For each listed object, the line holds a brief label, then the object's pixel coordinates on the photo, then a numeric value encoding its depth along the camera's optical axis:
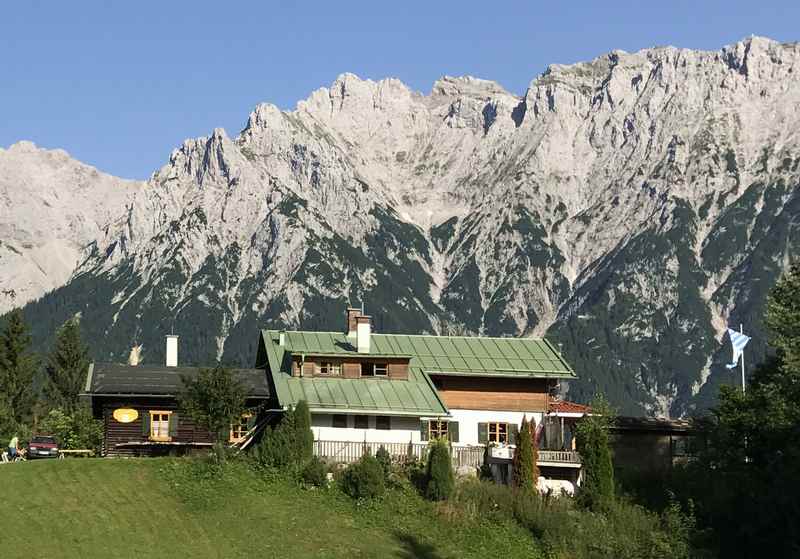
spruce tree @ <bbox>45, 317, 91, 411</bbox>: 127.00
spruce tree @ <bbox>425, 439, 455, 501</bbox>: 60.41
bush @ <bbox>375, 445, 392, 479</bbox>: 61.84
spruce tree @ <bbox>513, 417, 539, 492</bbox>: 62.78
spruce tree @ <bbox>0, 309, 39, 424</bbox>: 104.81
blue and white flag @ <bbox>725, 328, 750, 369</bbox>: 83.29
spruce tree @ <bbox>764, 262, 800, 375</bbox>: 64.06
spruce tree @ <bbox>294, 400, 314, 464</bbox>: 62.38
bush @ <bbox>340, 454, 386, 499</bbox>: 59.72
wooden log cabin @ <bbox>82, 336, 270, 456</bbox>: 71.81
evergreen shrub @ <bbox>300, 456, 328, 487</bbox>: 60.69
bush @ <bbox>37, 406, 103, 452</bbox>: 85.38
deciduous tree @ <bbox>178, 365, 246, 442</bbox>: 68.19
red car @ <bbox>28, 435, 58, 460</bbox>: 71.75
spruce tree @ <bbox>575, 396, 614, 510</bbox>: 61.88
